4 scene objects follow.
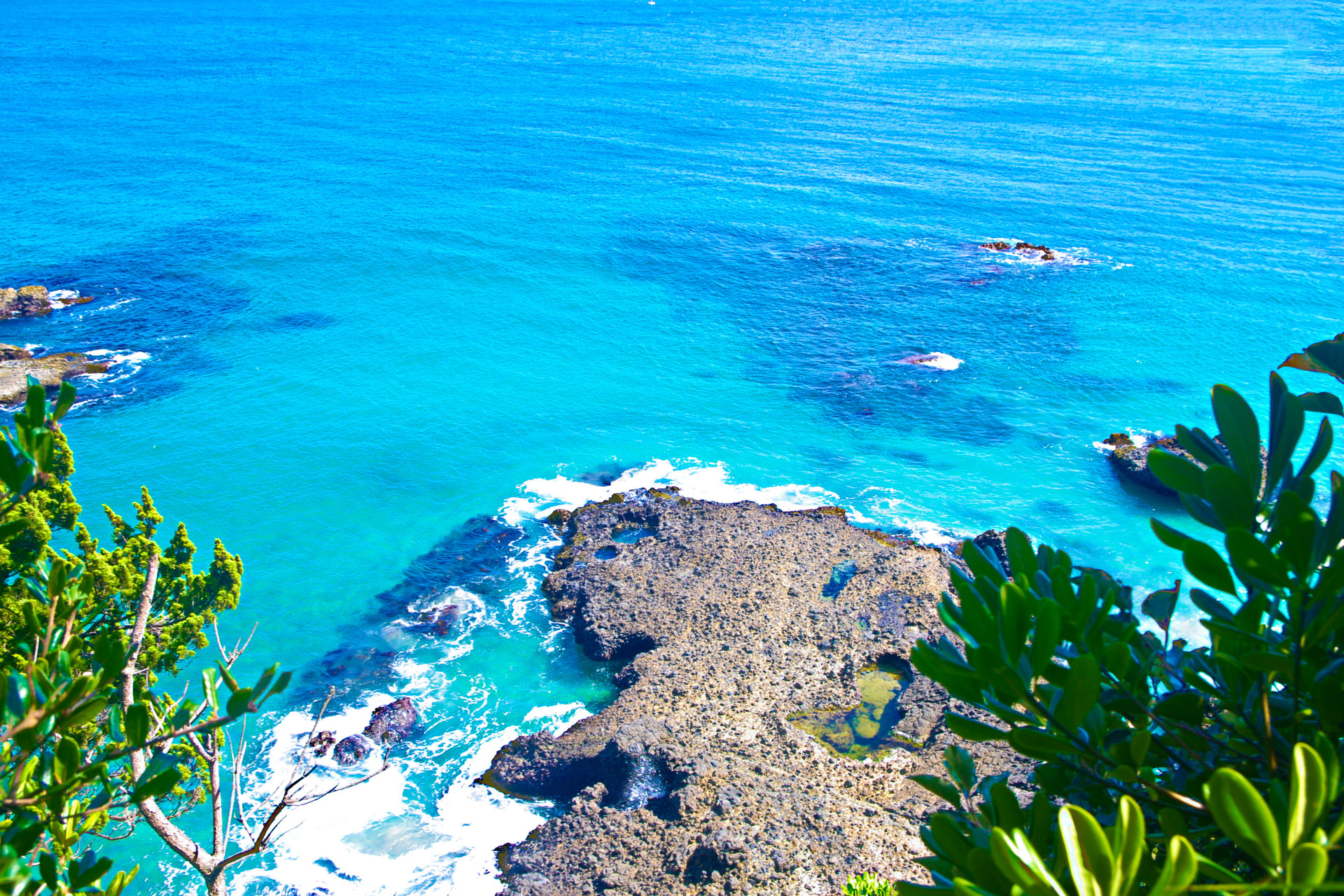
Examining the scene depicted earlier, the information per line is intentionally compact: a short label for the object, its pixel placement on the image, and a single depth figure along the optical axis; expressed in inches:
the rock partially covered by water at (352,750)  821.9
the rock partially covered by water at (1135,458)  1264.8
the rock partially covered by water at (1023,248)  2046.0
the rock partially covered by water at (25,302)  1636.3
